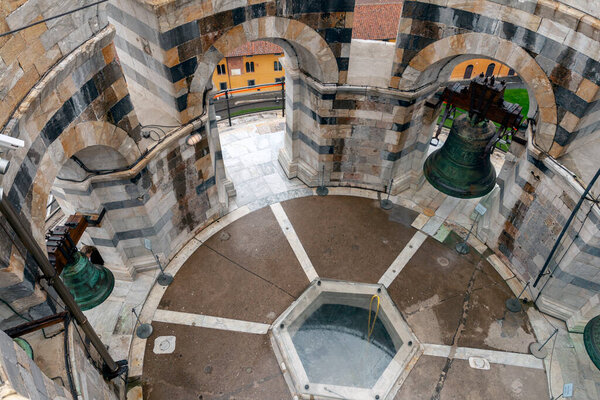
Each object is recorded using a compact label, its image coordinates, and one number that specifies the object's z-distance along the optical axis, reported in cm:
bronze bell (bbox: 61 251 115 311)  741
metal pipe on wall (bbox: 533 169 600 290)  1049
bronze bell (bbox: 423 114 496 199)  998
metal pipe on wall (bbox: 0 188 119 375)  614
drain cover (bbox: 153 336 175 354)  1295
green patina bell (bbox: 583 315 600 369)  806
